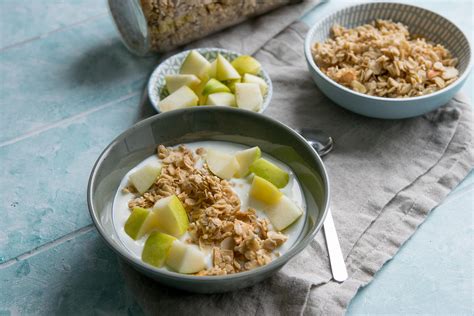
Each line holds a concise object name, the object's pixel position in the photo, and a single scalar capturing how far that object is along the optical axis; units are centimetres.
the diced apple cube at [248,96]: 64
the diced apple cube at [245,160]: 57
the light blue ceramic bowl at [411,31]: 63
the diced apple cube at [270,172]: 57
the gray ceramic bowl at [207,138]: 51
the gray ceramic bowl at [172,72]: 66
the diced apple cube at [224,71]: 66
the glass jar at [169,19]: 67
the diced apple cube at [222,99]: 64
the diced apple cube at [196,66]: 67
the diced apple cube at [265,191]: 55
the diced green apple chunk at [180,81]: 66
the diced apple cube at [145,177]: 56
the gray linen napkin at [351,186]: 54
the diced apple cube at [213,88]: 64
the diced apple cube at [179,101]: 64
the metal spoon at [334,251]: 55
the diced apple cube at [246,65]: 68
